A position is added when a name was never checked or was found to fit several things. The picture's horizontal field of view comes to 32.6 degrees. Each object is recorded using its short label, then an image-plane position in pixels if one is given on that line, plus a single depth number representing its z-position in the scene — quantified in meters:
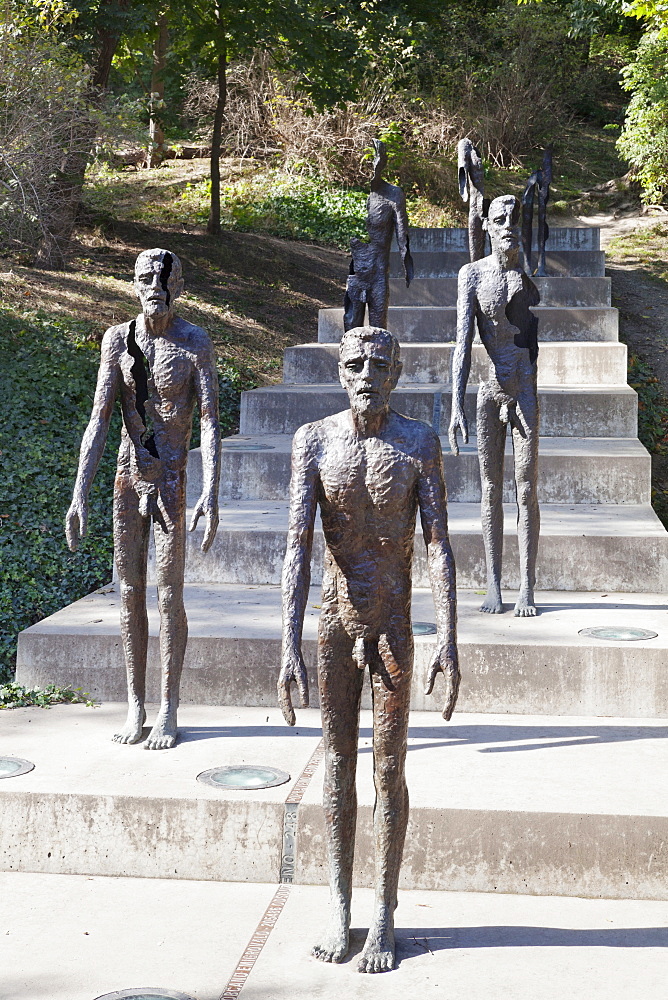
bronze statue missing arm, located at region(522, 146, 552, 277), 14.71
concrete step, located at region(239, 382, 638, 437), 11.28
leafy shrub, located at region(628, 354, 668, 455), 12.41
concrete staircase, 4.48
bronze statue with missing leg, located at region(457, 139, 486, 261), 11.92
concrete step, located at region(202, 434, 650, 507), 9.53
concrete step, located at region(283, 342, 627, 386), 12.64
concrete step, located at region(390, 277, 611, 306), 14.74
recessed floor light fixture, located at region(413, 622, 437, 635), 6.39
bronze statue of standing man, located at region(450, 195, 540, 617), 6.68
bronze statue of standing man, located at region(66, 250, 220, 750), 5.20
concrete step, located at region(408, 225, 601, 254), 16.80
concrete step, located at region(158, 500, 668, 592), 7.79
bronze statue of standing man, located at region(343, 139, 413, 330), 9.71
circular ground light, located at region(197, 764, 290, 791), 4.79
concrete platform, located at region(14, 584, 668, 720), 6.05
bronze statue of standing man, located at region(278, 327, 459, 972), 3.67
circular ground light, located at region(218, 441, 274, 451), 10.21
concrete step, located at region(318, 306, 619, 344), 13.82
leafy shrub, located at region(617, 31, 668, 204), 19.08
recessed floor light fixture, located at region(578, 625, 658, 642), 6.33
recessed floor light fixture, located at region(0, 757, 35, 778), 4.93
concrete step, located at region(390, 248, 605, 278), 16.05
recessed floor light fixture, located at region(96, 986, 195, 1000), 3.56
